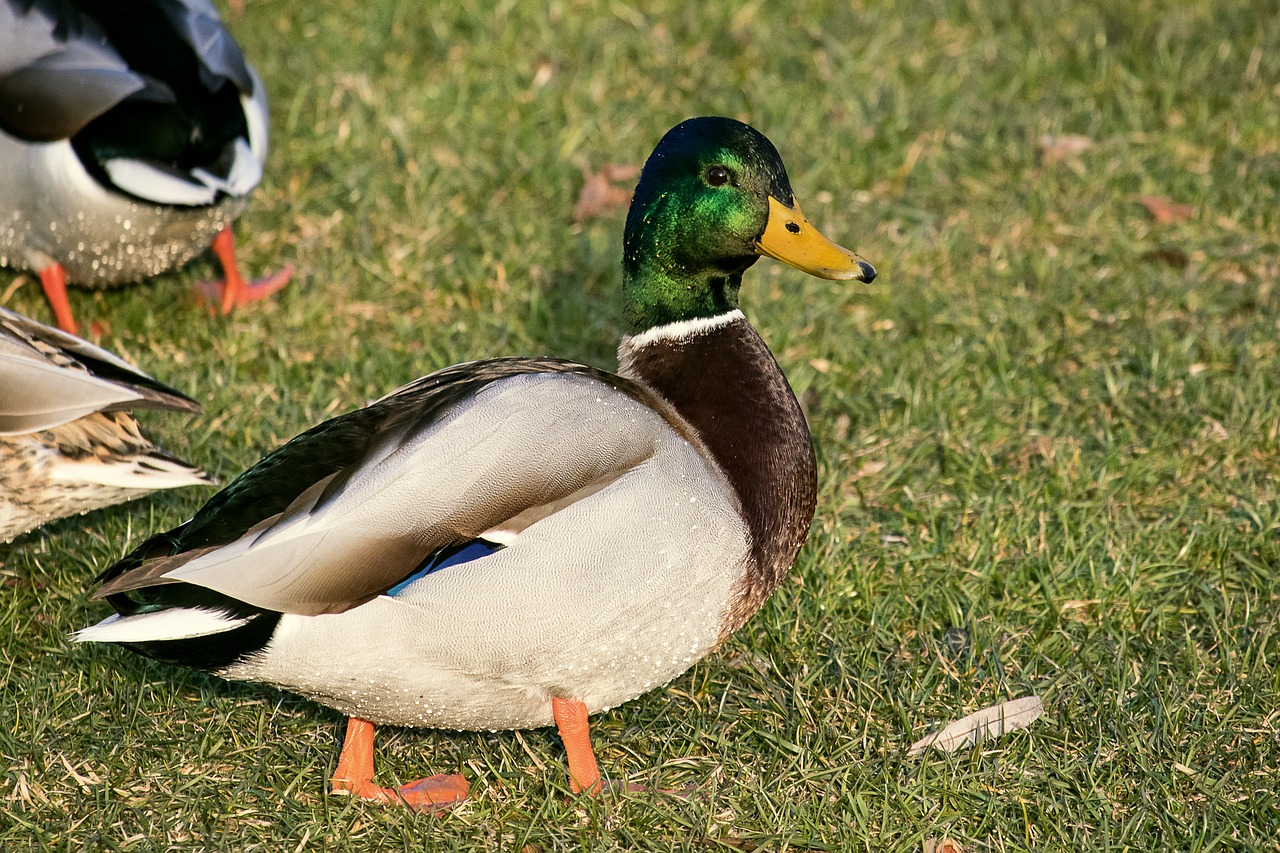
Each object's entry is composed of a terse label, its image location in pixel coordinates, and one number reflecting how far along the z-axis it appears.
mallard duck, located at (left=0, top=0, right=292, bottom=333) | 8.30
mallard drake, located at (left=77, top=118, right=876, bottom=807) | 5.31
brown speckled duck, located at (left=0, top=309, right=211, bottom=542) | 6.55
